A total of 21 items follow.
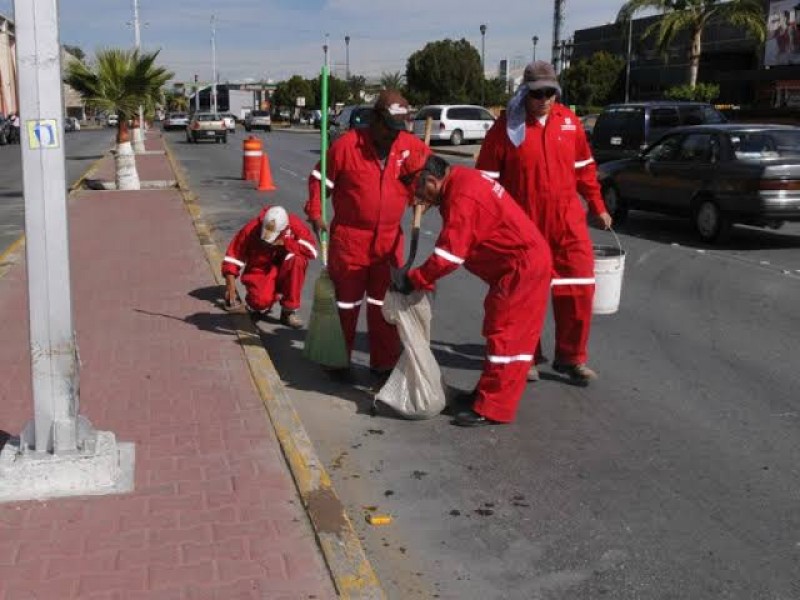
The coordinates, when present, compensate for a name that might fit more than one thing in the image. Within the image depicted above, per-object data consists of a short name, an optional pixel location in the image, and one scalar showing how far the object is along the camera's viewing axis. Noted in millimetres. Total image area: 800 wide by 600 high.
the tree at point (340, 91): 72700
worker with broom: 5617
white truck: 87000
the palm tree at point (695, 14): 35656
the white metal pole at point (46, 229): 3711
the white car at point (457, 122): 35750
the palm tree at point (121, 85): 19203
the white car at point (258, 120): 66625
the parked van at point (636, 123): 19422
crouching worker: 7527
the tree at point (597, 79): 57312
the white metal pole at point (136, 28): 40900
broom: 5938
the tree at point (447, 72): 66188
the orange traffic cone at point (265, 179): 19719
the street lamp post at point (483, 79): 66562
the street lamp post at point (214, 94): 79969
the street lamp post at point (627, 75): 53588
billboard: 38594
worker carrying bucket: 5684
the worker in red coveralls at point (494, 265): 4875
